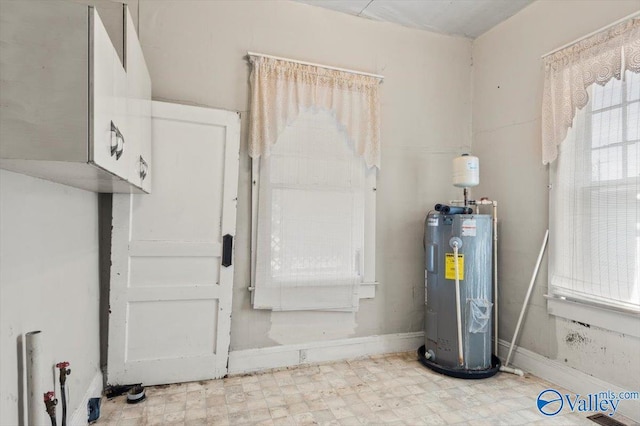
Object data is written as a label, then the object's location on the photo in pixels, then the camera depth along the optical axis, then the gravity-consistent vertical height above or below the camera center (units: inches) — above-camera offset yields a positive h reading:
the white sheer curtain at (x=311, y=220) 108.3 -1.9
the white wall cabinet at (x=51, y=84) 35.4 +13.3
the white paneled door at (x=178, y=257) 94.7 -11.9
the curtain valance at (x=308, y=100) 107.1 +36.4
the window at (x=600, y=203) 85.0 +3.0
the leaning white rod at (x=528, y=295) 106.1 -25.1
